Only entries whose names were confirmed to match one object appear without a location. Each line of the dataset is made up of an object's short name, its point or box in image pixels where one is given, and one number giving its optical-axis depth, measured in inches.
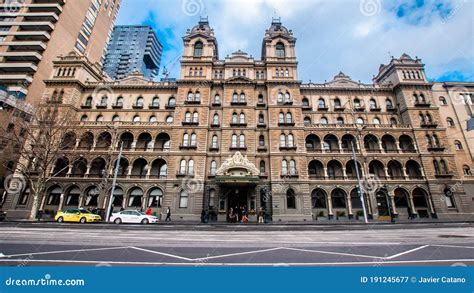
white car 881.5
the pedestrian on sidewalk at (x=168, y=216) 1017.5
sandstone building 1134.4
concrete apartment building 1528.1
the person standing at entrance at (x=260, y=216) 986.2
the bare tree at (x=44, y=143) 933.2
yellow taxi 904.3
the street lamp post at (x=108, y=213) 972.7
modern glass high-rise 4350.4
